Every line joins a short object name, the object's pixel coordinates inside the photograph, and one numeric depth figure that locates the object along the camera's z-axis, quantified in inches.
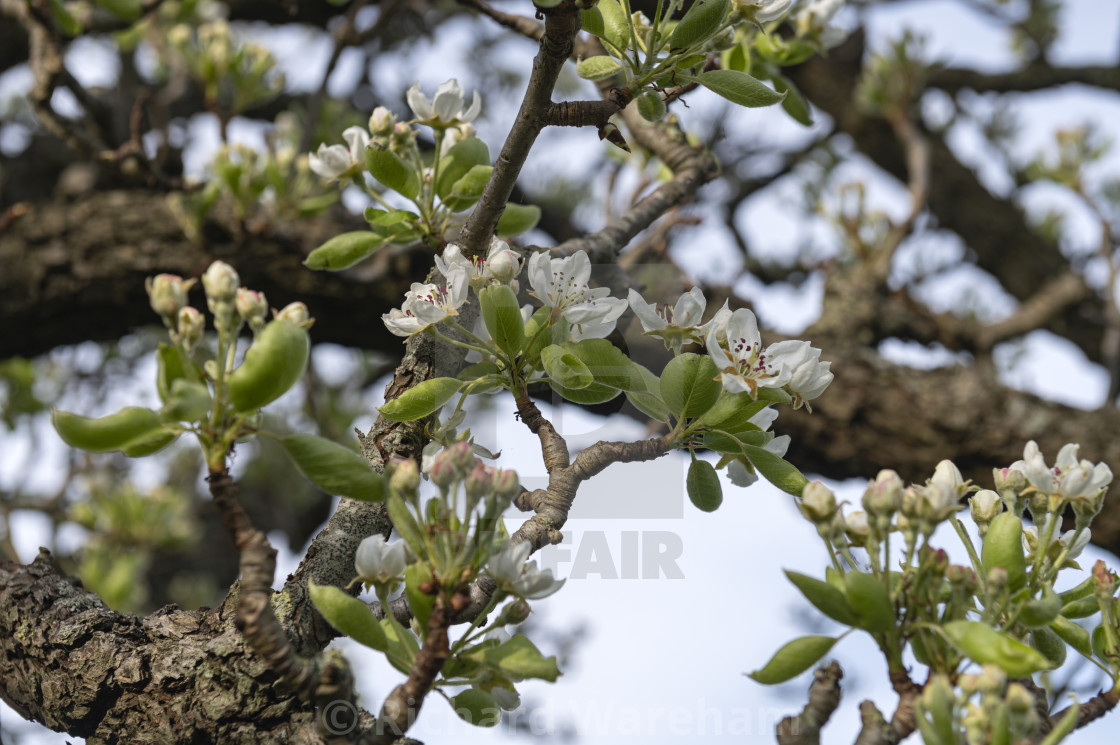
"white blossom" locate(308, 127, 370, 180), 52.3
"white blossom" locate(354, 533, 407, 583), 47.9
